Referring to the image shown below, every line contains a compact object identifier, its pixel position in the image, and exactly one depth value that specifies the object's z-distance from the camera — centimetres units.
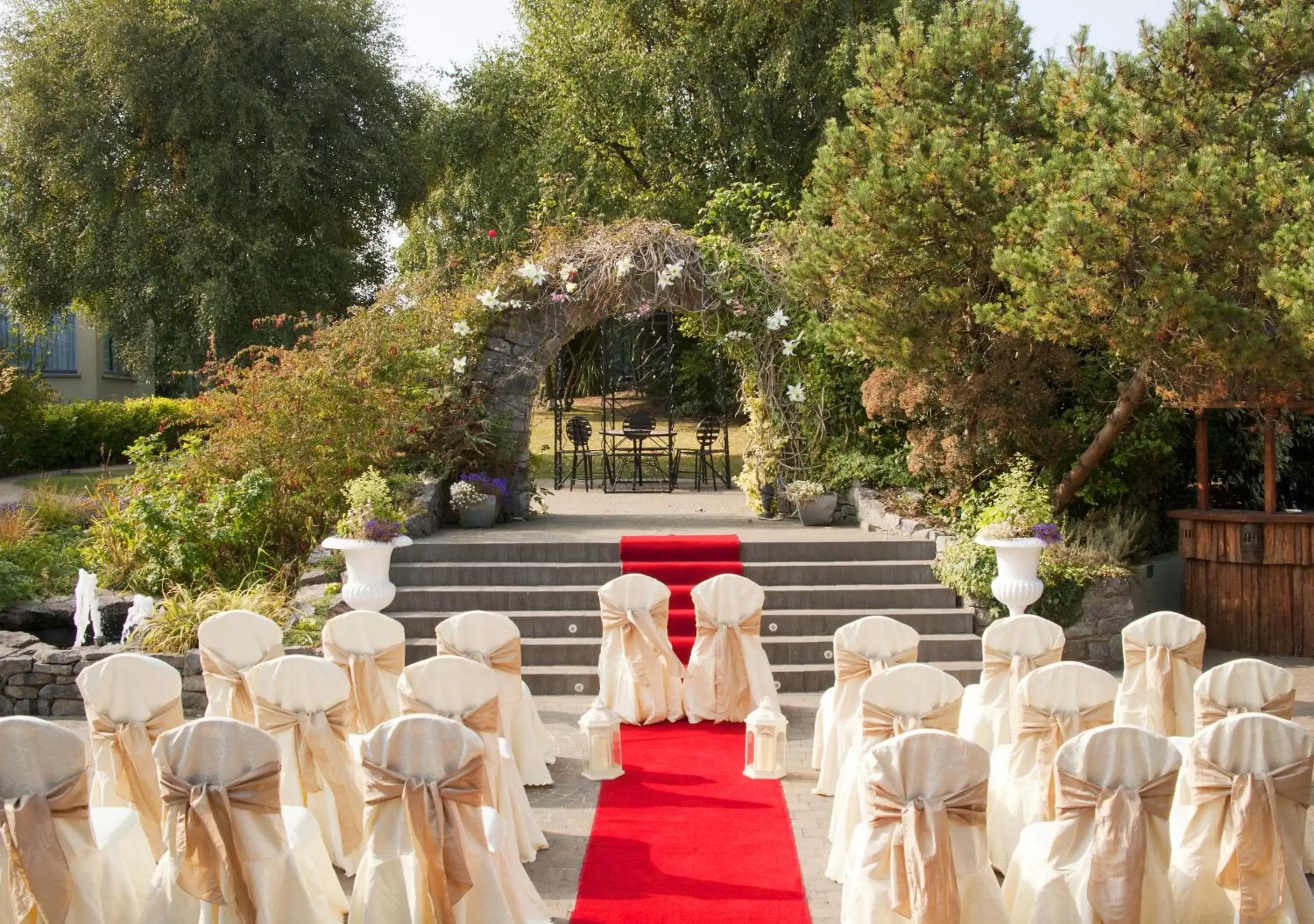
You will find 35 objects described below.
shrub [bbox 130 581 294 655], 913
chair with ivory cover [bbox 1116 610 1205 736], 702
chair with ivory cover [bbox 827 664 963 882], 567
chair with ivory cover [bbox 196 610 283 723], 659
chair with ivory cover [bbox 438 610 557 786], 689
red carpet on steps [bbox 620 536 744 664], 1066
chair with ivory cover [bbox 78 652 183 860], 586
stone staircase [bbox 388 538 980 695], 970
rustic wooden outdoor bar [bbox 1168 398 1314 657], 1031
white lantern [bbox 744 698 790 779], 719
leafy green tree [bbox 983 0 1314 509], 845
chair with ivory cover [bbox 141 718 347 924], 454
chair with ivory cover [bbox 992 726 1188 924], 449
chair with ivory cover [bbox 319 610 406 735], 678
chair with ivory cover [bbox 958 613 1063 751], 666
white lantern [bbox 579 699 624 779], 724
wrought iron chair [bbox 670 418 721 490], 1595
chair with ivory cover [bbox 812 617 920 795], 690
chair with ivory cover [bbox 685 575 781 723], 843
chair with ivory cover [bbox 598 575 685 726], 844
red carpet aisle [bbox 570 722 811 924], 546
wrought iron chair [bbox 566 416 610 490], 1639
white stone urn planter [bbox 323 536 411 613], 945
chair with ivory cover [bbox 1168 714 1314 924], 476
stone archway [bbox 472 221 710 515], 1288
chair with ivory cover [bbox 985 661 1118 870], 568
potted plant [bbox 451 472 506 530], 1223
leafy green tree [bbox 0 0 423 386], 1950
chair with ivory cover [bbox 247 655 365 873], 586
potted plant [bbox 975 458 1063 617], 947
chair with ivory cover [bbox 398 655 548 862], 563
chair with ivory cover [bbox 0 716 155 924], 450
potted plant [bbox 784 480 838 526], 1243
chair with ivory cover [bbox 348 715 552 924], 466
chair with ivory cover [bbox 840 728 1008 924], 450
